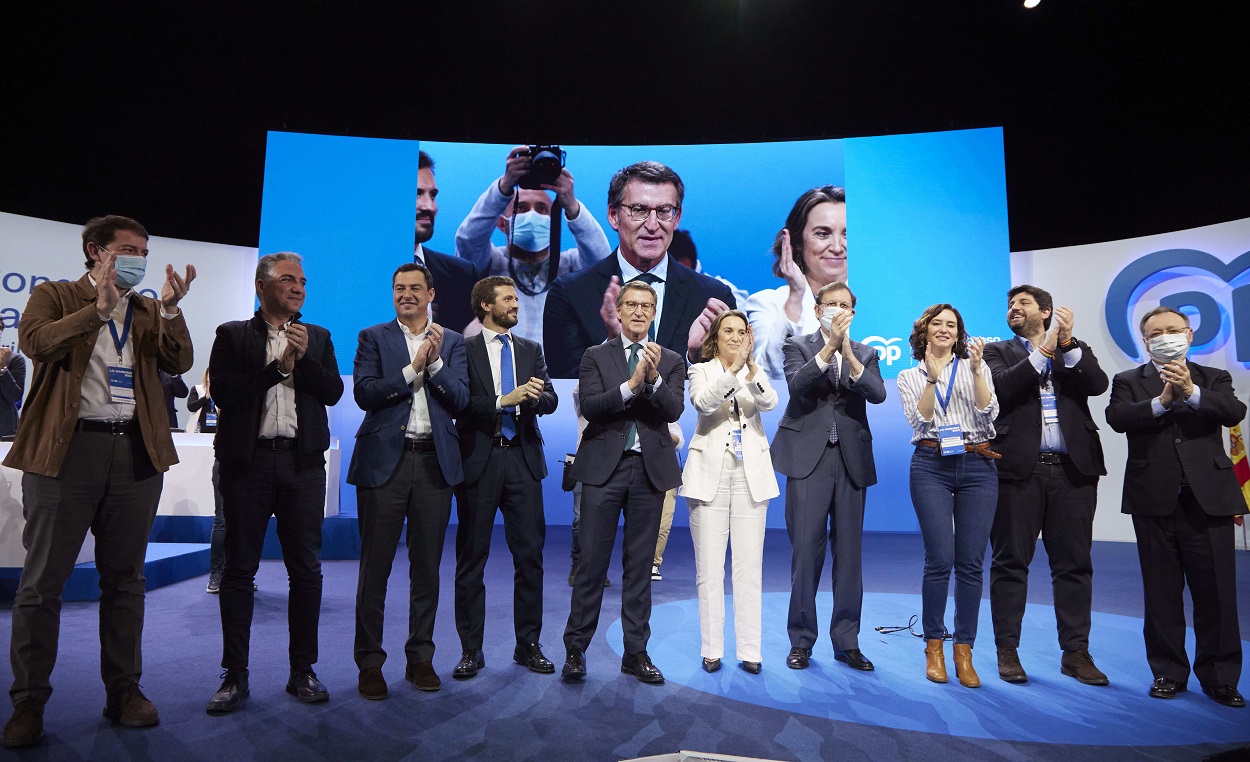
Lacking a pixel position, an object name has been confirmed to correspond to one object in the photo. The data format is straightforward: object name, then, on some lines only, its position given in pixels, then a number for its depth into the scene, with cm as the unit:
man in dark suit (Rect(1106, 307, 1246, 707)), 329
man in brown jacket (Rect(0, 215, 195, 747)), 254
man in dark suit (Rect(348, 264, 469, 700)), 318
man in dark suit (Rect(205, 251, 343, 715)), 291
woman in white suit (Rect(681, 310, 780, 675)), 353
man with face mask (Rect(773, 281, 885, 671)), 366
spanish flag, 580
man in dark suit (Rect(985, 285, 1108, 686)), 351
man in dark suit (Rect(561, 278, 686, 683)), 338
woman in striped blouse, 344
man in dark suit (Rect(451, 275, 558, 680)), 338
